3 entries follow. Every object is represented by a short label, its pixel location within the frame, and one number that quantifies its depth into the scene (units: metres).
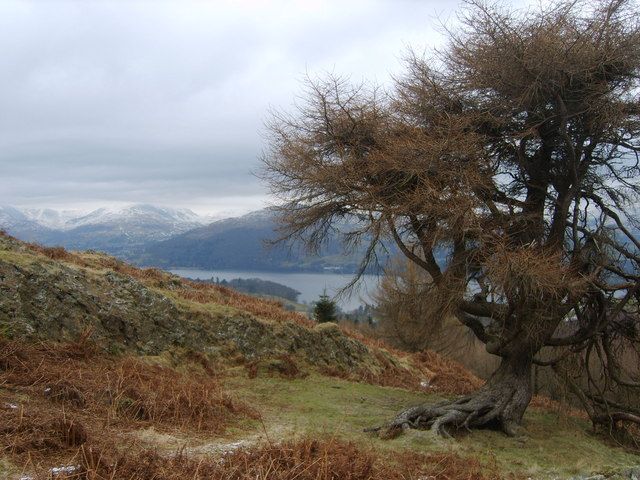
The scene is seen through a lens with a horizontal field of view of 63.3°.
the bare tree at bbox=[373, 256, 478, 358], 11.95
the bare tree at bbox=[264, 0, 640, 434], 10.30
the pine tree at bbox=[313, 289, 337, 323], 31.88
